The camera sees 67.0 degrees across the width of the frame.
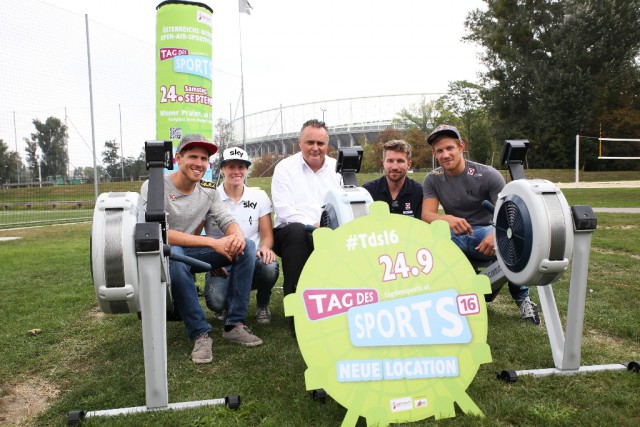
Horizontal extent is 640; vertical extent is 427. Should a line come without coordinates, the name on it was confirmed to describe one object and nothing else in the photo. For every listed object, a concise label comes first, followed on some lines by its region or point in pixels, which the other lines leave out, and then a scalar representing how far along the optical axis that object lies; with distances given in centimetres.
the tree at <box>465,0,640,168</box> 2522
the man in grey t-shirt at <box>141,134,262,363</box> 271
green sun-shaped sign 192
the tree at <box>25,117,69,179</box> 1141
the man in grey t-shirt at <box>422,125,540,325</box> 330
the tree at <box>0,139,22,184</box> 1205
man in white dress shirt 349
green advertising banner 770
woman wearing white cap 333
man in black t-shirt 350
